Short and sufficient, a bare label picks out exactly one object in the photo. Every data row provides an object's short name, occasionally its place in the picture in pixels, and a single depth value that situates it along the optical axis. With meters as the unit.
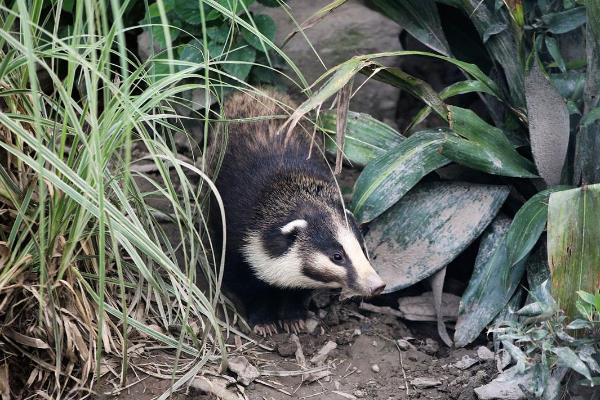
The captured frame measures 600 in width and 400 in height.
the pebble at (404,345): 10.96
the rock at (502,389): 8.74
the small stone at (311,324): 11.36
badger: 10.59
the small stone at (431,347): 10.96
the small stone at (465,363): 10.37
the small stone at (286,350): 10.67
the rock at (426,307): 11.43
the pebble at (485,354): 10.36
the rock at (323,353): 10.65
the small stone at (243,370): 9.73
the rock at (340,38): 13.71
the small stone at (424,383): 10.11
